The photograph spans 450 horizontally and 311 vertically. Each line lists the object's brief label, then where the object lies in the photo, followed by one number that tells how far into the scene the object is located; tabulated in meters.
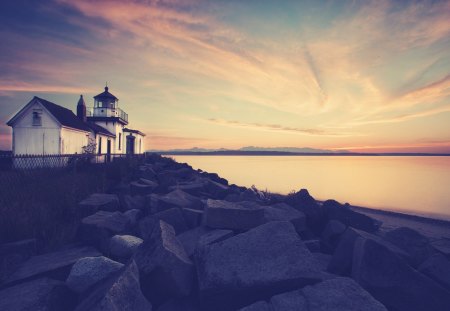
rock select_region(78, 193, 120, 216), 5.83
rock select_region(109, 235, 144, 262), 3.67
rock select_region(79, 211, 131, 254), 4.24
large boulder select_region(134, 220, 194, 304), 2.88
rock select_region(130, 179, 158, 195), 8.74
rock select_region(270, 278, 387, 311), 2.25
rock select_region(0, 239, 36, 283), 3.25
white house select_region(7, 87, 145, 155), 21.67
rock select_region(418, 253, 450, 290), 3.15
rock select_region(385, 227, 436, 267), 3.94
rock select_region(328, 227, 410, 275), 3.52
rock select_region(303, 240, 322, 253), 4.33
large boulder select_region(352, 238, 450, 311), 2.85
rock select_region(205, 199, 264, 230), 4.21
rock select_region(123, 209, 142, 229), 5.21
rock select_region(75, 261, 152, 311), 2.14
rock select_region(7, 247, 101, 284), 3.16
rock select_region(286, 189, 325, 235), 5.60
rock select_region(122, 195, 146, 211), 6.45
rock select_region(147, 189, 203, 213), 5.81
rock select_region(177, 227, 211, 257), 3.85
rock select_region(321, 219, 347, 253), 4.77
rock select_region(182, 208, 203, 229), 5.01
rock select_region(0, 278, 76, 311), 2.46
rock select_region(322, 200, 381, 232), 5.57
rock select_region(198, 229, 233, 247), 3.52
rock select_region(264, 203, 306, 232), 4.93
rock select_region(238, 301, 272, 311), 2.36
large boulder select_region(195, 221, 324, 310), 2.64
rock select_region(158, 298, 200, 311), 2.78
